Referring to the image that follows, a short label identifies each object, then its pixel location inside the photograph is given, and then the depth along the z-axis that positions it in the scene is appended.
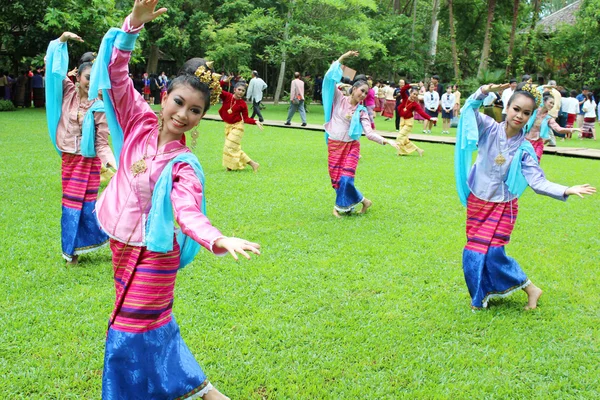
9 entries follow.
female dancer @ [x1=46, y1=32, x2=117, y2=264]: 5.28
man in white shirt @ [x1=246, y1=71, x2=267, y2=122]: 20.11
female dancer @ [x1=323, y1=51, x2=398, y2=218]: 7.54
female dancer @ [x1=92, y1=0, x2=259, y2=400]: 2.71
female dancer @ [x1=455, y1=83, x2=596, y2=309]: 4.52
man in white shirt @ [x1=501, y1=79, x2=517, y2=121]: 16.73
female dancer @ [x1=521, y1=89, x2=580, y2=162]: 9.03
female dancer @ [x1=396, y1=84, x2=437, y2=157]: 12.97
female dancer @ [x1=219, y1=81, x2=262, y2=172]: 10.78
